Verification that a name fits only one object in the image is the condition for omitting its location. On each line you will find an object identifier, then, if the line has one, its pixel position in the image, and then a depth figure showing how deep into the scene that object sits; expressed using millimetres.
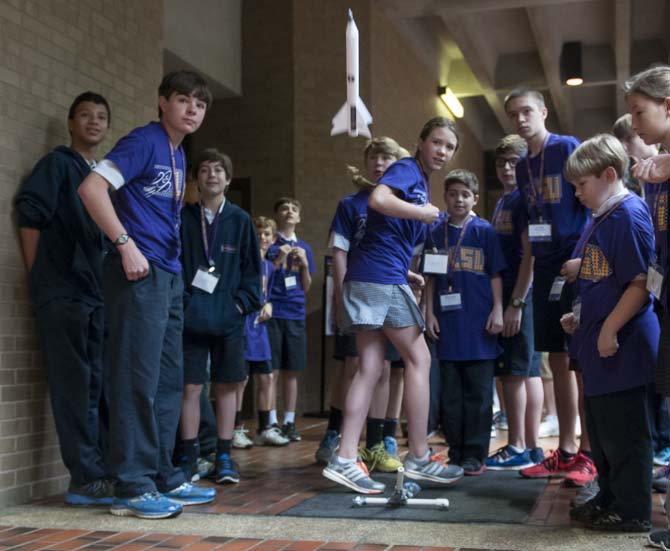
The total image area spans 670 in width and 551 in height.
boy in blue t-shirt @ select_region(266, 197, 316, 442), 6273
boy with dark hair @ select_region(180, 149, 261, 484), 3895
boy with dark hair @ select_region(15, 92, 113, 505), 3572
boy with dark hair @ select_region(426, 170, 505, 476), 4117
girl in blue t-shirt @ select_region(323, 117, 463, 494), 3494
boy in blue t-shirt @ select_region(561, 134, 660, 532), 2684
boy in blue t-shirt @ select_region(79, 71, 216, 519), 3109
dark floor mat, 3064
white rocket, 3180
